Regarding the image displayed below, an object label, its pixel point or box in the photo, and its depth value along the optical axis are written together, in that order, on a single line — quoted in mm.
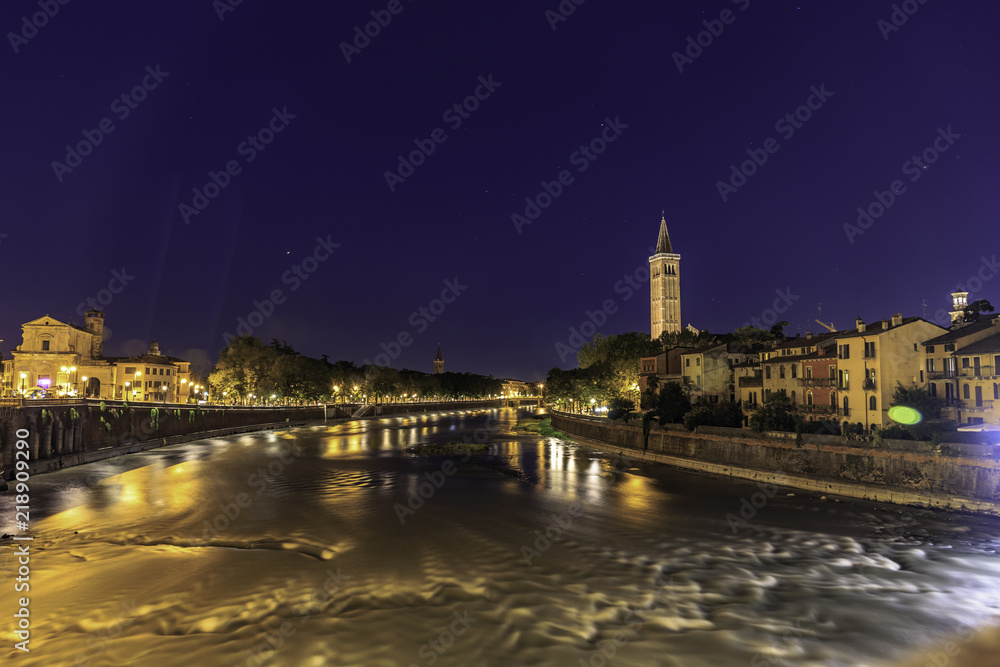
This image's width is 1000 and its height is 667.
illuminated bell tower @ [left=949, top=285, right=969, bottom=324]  68875
